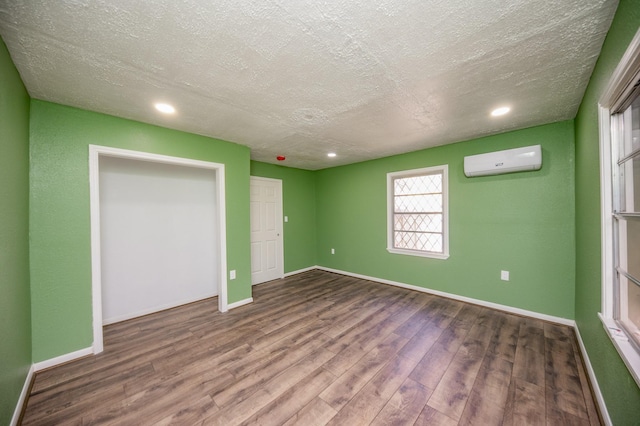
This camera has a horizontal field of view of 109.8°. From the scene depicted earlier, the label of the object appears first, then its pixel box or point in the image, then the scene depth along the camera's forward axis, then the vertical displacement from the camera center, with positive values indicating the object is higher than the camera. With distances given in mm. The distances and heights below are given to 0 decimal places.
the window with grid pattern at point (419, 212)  3484 -20
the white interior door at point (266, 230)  4266 -339
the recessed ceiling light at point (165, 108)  2072 +1010
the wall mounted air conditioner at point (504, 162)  2598 +598
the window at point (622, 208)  1137 +2
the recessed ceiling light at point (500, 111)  2217 +994
